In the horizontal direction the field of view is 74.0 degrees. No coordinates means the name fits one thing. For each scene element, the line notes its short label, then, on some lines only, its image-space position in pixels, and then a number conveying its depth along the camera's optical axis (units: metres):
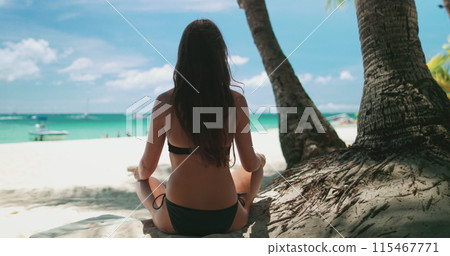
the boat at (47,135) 19.86
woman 1.90
